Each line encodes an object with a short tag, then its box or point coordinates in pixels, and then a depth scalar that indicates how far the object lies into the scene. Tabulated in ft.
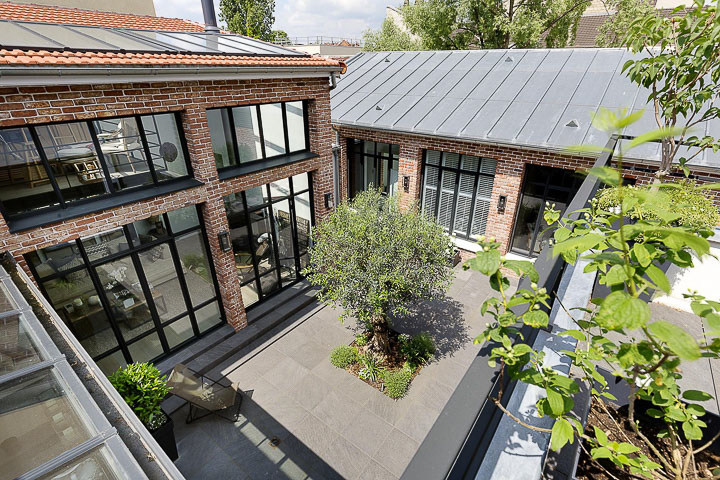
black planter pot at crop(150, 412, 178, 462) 17.56
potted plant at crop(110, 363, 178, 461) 17.21
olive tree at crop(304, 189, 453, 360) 19.72
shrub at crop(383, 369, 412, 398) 21.40
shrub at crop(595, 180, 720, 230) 14.95
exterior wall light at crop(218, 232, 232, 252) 22.78
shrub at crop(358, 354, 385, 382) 22.45
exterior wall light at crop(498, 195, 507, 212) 29.84
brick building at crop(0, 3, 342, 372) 15.47
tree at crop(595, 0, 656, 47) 62.54
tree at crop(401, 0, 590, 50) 64.75
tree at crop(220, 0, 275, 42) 105.29
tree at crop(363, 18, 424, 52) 92.02
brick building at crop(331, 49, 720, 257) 27.12
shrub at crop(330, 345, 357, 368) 23.65
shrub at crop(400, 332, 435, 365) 23.70
